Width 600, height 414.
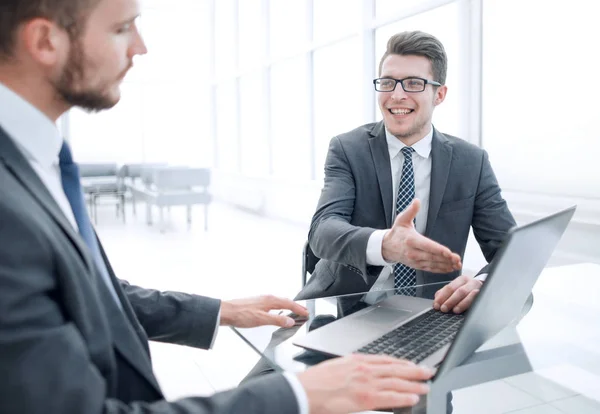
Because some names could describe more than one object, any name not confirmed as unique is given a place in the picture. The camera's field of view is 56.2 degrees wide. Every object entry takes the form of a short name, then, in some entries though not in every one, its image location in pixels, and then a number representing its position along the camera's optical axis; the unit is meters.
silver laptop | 0.83
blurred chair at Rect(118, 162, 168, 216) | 9.50
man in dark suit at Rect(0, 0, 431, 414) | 0.57
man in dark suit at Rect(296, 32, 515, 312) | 1.74
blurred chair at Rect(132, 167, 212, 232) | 7.46
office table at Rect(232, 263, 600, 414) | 0.96
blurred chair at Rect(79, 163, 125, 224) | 9.06
